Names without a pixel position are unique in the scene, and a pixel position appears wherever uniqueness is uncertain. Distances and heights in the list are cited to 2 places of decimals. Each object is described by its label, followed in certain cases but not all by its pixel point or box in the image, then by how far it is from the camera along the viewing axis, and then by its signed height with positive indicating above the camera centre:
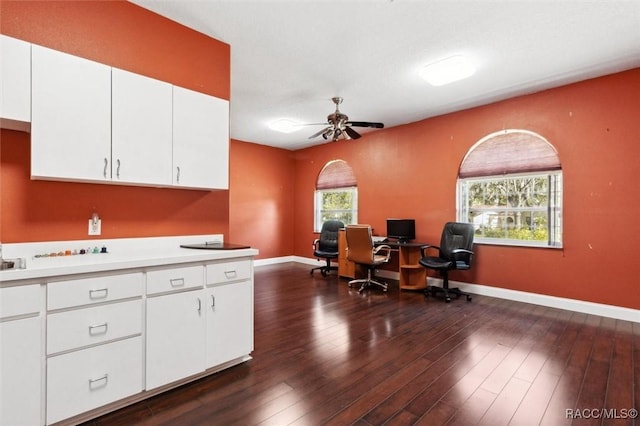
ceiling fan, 4.21 +1.25
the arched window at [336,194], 6.51 +0.44
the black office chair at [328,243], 5.88 -0.61
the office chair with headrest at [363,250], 4.64 -0.58
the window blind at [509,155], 4.03 +0.86
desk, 4.79 -0.86
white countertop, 1.58 -0.30
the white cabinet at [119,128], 1.84 +0.60
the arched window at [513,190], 4.01 +0.38
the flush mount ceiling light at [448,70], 3.24 +1.63
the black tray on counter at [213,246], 2.44 -0.29
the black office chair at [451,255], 4.21 -0.58
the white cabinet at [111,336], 1.51 -0.75
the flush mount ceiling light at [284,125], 5.31 +1.61
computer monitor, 5.22 -0.26
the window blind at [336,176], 6.51 +0.85
